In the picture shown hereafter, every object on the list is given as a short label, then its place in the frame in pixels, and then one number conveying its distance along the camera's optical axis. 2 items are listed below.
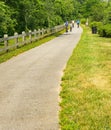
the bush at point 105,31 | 34.00
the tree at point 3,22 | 20.38
